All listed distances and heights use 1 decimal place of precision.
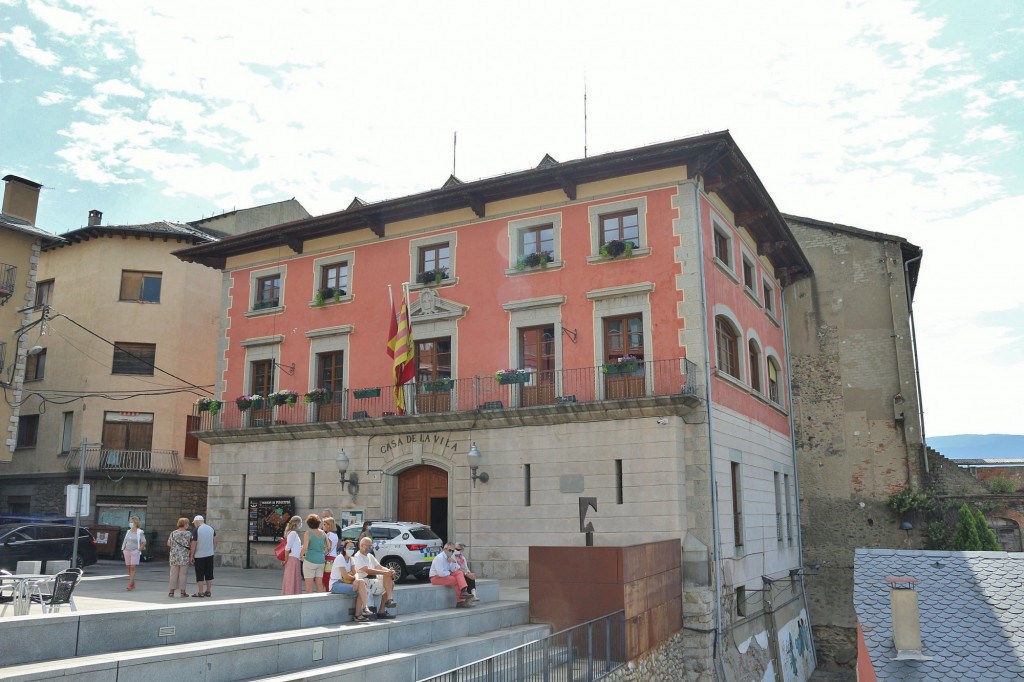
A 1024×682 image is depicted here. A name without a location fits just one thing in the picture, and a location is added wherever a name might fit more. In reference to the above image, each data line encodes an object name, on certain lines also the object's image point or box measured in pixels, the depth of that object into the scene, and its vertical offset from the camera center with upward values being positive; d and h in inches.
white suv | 762.2 -40.0
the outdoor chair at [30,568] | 553.6 -41.9
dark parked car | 770.8 -37.1
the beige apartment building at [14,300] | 1083.3 +264.9
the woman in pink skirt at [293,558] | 573.6 -36.8
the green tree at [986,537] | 1035.3 -40.8
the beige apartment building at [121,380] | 1293.1 +192.6
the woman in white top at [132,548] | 697.0 -36.5
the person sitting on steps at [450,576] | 601.0 -51.1
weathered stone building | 1123.9 +129.5
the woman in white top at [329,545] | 588.7 -29.3
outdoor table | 469.1 -48.1
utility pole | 655.8 -3.9
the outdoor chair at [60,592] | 471.2 -49.4
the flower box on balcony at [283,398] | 995.9 +123.2
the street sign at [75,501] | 646.5 +1.8
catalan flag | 878.4 +156.3
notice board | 977.5 -15.7
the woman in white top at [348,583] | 506.0 -47.9
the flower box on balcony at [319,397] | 975.6 +121.6
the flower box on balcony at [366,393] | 941.2 +121.2
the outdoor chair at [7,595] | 513.5 -57.2
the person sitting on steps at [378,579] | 517.0 -45.8
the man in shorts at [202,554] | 637.3 -37.8
